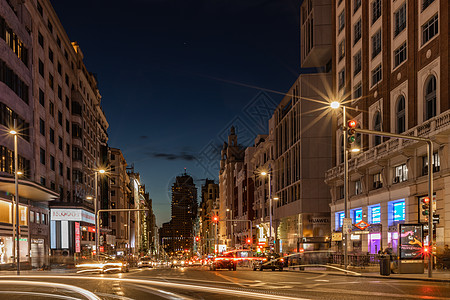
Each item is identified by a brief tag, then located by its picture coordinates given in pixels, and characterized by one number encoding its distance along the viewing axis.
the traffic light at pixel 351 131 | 25.88
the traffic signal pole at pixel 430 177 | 27.83
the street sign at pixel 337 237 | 39.59
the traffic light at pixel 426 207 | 28.06
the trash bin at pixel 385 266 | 30.25
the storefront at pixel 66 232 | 64.94
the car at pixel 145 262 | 65.50
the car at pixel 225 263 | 42.19
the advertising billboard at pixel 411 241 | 30.36
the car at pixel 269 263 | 43.38
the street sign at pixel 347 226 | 36.31
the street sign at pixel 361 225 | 36.88
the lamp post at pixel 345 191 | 31.10
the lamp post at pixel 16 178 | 39.19
